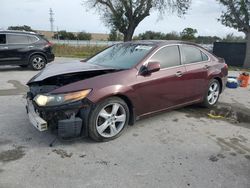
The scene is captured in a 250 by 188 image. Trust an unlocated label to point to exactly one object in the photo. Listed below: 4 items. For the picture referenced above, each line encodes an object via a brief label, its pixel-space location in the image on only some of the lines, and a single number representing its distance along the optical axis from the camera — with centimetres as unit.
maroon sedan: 259
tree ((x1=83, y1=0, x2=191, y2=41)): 2091
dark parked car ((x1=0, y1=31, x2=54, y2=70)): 740
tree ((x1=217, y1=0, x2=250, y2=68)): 1239
